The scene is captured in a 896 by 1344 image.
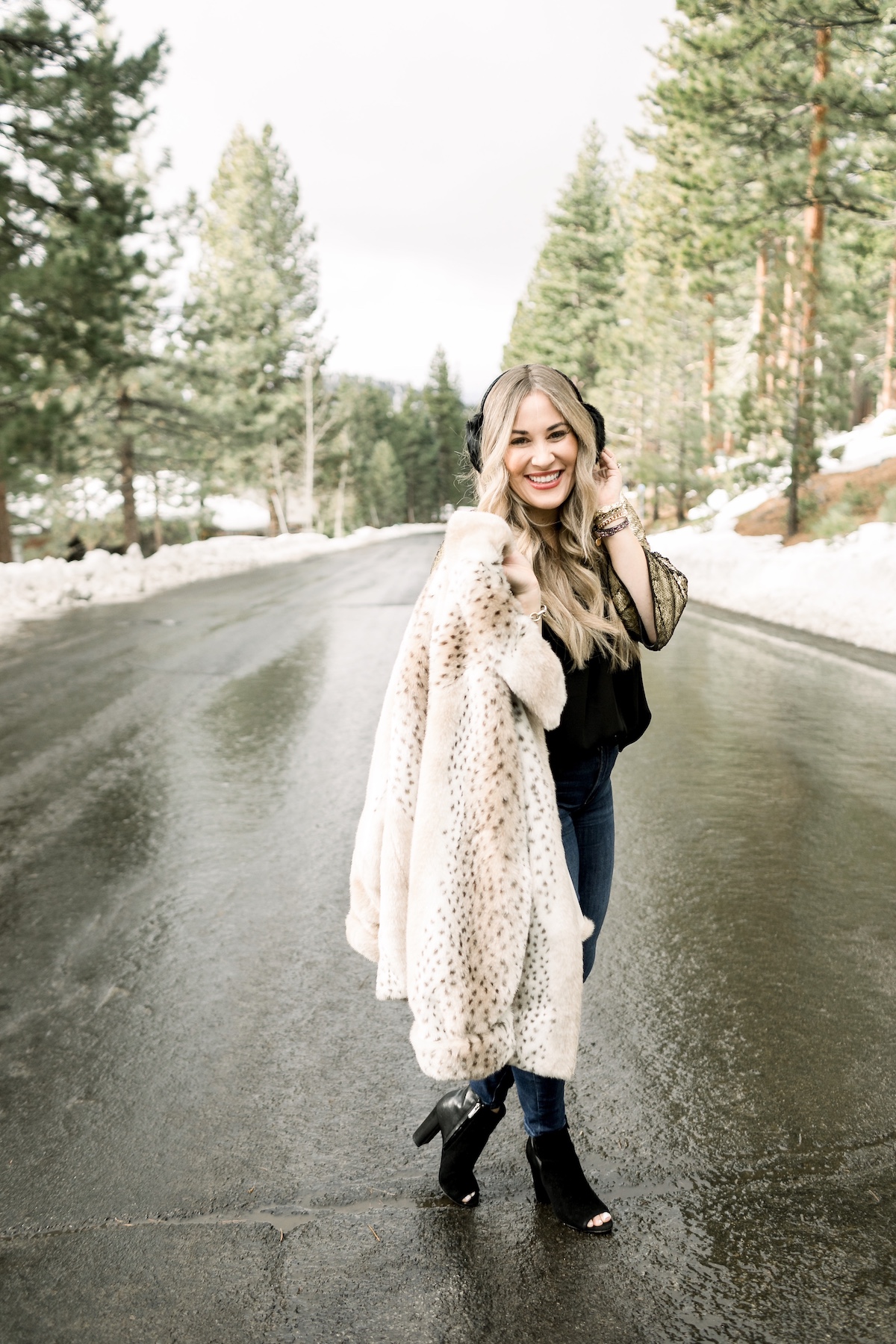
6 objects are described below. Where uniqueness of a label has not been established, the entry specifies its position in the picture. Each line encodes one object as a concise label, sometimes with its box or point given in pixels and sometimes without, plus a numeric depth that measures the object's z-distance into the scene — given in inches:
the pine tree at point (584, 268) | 1626.5
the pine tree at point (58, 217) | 601.6
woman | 92.6
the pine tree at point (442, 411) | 3949.3
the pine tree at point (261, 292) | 1731.1
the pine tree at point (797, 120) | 615.8
